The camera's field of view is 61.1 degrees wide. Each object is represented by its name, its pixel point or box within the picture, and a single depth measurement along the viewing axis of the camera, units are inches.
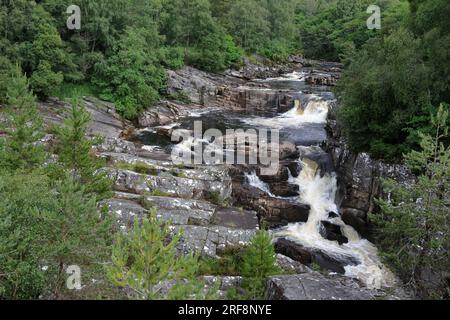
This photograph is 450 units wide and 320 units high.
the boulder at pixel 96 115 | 1222.7
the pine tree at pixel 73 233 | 431.5
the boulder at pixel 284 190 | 974.4
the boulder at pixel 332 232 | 852.0
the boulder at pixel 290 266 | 644.1
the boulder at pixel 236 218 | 730.2
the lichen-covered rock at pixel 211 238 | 648.4
